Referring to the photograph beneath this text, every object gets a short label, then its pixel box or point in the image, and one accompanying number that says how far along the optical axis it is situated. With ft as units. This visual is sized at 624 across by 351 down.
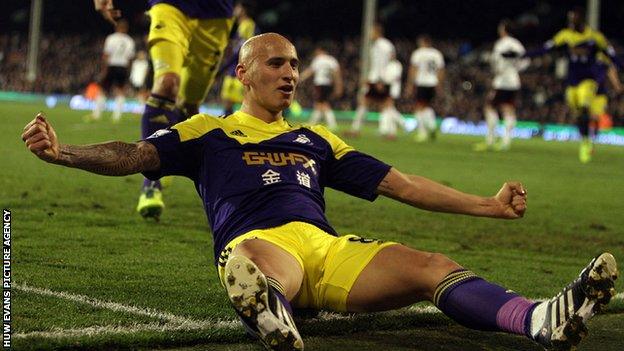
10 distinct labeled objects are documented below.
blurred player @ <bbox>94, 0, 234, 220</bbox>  25.14
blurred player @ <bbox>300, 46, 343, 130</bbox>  82.69
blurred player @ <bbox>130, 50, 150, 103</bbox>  104.68
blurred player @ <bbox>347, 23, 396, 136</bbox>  75.87
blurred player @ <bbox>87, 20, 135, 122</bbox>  81.25
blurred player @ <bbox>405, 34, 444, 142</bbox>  75.62
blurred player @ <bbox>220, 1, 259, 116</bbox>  56.44
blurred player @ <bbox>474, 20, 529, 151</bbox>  66.90
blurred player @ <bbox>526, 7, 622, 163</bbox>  57.21
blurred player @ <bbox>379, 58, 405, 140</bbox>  71.92
